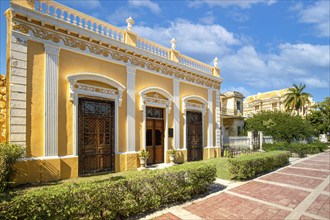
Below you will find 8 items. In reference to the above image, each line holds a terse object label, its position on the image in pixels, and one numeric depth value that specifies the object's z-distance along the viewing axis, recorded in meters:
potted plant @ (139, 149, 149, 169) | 9.25
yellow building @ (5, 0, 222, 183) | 6.52
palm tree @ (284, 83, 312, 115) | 31.38
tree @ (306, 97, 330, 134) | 28.50
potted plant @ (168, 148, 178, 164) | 10.71
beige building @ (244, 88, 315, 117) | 35.09
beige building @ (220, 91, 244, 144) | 26.06
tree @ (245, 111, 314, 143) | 19.55
